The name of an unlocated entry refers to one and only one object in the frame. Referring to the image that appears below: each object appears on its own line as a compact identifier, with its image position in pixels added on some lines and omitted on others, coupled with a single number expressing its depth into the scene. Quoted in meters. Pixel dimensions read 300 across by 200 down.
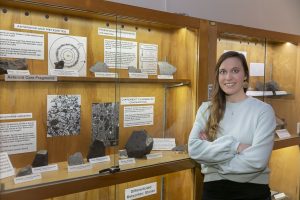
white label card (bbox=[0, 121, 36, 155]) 1.65
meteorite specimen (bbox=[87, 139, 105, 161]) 1.93
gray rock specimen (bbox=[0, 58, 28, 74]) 1.60
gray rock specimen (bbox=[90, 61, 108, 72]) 1.97
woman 1.88
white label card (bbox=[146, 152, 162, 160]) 2.12
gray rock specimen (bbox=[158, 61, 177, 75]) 2.29
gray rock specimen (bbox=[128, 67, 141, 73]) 2.11
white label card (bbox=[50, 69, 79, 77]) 1.80
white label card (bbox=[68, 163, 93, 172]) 1.78
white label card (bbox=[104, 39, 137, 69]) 2.01
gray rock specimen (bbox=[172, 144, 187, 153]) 2.29
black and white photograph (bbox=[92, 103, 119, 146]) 2.02
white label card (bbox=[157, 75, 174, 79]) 2.24
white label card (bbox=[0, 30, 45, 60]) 1.66
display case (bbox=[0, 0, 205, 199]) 1.68
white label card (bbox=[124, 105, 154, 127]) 2.19
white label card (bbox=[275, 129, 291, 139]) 2.93
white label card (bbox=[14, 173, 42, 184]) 1.56
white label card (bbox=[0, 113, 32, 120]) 1.66
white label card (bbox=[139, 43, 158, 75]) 2.22
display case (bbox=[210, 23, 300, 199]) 2.63
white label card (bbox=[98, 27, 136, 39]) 1.97
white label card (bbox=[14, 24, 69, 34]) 1.73
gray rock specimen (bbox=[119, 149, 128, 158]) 2.04
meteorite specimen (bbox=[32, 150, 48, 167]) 1.75
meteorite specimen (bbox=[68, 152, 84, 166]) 1.83
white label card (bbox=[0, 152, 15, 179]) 1.53
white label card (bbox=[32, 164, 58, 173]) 1.70
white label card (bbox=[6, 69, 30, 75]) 1.61
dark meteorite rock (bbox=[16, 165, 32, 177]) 1.60
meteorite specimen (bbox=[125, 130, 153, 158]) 2.07
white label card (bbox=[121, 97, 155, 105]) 2.16
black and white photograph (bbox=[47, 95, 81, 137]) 1.86
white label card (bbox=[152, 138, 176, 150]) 2.29
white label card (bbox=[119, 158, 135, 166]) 1.95
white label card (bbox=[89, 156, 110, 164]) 1.89
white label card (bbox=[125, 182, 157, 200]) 2.11
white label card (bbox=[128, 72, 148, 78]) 2.09
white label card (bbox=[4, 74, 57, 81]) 1.59
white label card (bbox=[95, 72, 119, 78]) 1.96
